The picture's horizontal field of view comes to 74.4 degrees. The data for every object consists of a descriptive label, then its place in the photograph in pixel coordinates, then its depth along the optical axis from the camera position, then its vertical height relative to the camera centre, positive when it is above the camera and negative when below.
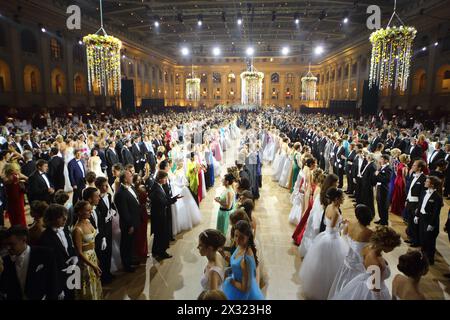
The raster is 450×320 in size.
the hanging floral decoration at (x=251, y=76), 17.04 +2.13
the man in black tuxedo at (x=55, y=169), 6.94 -1.30
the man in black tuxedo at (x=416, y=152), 9.26 -1.17
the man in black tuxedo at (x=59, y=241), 2.95 -1.28
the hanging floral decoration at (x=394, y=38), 8.42 +2.17
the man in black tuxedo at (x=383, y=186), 6.26 -1.50
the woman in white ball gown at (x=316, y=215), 4.49 -1.61
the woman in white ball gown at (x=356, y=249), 3.36 -1.54
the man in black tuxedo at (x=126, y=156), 9.05 -1.30
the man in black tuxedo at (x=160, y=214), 4.82 -1.63
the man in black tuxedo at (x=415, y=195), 5.37 -1.47
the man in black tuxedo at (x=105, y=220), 4.02 -1.44
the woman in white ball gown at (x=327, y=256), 3.78 -1.81
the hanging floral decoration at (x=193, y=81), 29.10 +3.16
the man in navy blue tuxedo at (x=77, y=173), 6.70 -1.39
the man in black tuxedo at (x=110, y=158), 8.29 -1.24
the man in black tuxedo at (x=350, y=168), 8.24 -1.55
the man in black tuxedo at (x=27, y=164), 6.52 -1.13
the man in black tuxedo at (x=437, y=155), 8.33 -1.14
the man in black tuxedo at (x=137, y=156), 9.75 -1.42
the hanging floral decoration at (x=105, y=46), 10.26 +2.38
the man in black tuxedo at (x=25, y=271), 2.62 -1.42
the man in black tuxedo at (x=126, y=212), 4.33 -1.44
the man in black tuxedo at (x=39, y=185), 5.44 -1.32
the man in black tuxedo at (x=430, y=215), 4.71 -1.62
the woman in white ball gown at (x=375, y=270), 2.80 -1.49
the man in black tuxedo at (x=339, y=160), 9.10 -1.41
